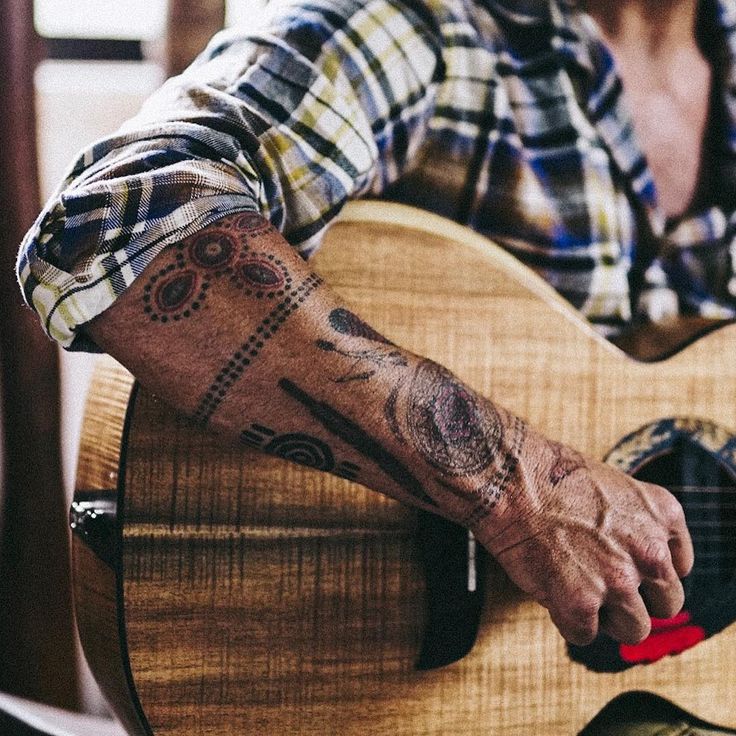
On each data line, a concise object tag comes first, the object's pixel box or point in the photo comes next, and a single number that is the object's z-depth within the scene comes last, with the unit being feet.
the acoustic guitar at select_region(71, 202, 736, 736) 2.01
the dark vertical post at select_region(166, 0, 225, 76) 4.21
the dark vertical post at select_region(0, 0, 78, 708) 3.97
